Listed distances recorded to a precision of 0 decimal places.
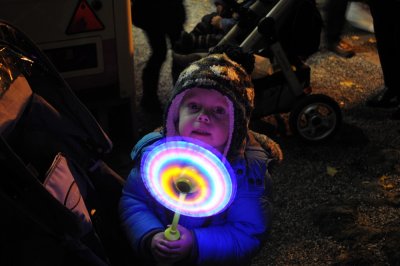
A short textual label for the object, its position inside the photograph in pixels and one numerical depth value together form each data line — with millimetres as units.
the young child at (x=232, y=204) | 1435
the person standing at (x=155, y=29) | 3150
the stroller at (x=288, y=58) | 2777
